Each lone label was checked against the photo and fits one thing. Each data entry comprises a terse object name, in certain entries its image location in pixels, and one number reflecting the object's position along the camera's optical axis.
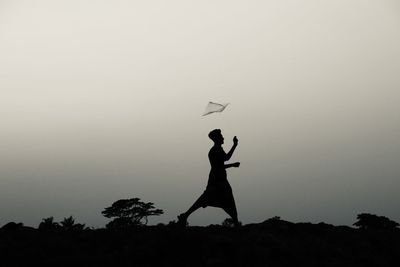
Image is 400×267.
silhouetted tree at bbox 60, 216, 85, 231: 25.96
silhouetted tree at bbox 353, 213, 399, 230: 29.17
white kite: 11.40
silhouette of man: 10.93
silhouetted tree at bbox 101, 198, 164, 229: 53.41
